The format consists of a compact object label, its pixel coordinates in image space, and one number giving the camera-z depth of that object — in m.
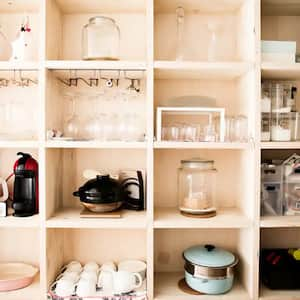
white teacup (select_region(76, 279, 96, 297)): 1.64
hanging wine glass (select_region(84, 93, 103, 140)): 1.85
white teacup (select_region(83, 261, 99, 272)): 1.86
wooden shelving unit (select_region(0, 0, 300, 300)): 1.67
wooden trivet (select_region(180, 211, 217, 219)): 1.77
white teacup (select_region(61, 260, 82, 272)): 1.88
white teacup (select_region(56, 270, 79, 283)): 1.74
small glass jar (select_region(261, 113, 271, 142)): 1.72
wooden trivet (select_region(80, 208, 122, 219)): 1.75
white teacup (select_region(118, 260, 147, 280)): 1.85
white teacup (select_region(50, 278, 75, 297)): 1.64
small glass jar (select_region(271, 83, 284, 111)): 1.76
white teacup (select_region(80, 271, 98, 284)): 1.73
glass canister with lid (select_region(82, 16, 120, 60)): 1.83
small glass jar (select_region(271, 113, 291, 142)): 1.72
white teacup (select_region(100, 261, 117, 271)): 1.87
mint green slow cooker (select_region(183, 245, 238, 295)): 1.70
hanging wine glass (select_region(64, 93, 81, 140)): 1.88
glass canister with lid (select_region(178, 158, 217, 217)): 1.81
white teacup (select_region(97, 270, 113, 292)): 1.71
